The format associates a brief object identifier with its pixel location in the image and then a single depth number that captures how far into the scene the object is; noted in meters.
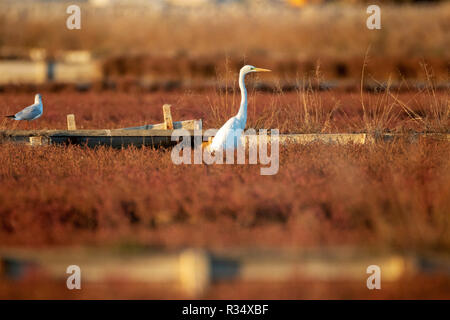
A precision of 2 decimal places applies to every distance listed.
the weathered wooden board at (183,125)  18.48
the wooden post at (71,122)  19.39
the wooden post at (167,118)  18.19
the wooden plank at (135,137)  16.98
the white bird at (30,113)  20.12
